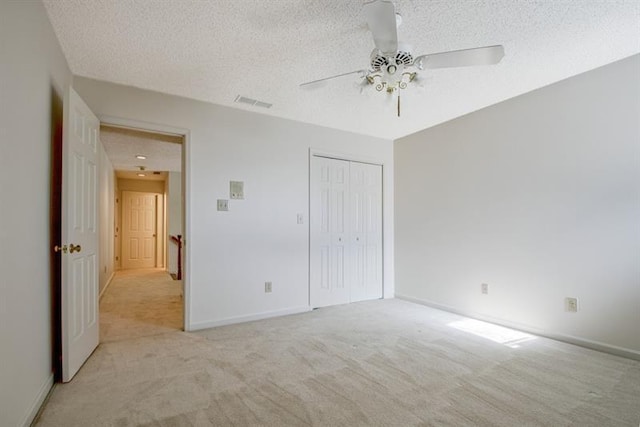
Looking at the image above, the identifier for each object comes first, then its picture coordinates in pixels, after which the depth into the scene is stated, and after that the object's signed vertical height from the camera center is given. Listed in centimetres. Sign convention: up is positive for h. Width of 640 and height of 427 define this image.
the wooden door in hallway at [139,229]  809 -39
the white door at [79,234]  212 -15
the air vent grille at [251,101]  328 +120
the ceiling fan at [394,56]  159 +95
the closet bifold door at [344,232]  410 -23
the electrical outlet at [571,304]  282 -80
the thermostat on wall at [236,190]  349 +28
